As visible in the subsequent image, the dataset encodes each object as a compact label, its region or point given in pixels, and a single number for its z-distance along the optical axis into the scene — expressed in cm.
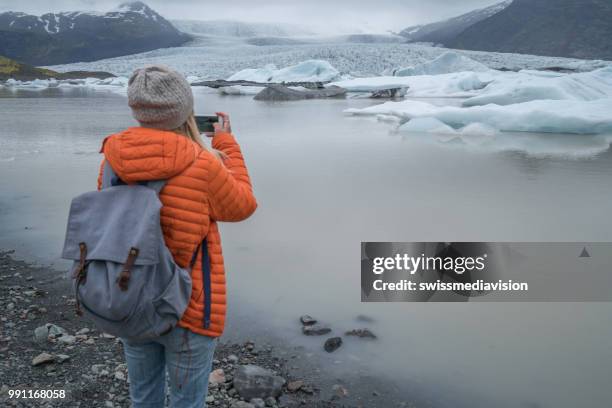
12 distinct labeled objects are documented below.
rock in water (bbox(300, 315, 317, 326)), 225
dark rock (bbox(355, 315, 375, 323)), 229
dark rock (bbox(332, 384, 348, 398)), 180
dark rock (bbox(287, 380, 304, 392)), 182
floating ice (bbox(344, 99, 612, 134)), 816
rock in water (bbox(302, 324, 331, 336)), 218
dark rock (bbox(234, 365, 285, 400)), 176
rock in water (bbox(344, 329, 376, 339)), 217
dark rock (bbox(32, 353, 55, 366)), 187
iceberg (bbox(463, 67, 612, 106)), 1045
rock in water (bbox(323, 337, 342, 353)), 207
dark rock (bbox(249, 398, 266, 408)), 171
